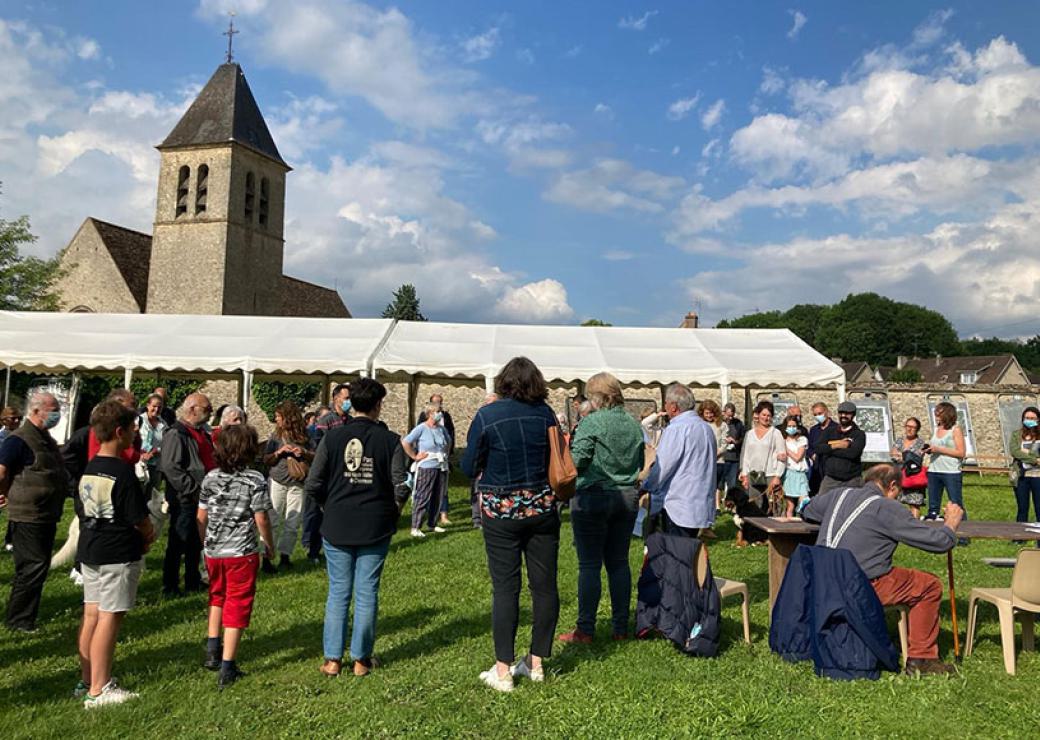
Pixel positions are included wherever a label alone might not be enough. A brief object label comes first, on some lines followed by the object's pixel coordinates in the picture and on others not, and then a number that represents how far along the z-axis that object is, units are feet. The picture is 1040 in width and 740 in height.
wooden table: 15.25
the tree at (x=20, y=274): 80.59
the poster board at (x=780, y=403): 63.41
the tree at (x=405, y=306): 195.72
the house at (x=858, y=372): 193.98
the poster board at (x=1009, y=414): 61.06
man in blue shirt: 16.69
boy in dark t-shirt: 12.57
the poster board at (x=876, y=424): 58.59
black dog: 29.19
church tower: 99.50
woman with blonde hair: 15.46
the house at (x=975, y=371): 192.54
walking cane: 15.49
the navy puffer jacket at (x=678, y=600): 15.37
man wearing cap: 26.84
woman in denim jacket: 13.16
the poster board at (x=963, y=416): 61.52
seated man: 14.48
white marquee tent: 41.47
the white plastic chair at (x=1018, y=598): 14.56
